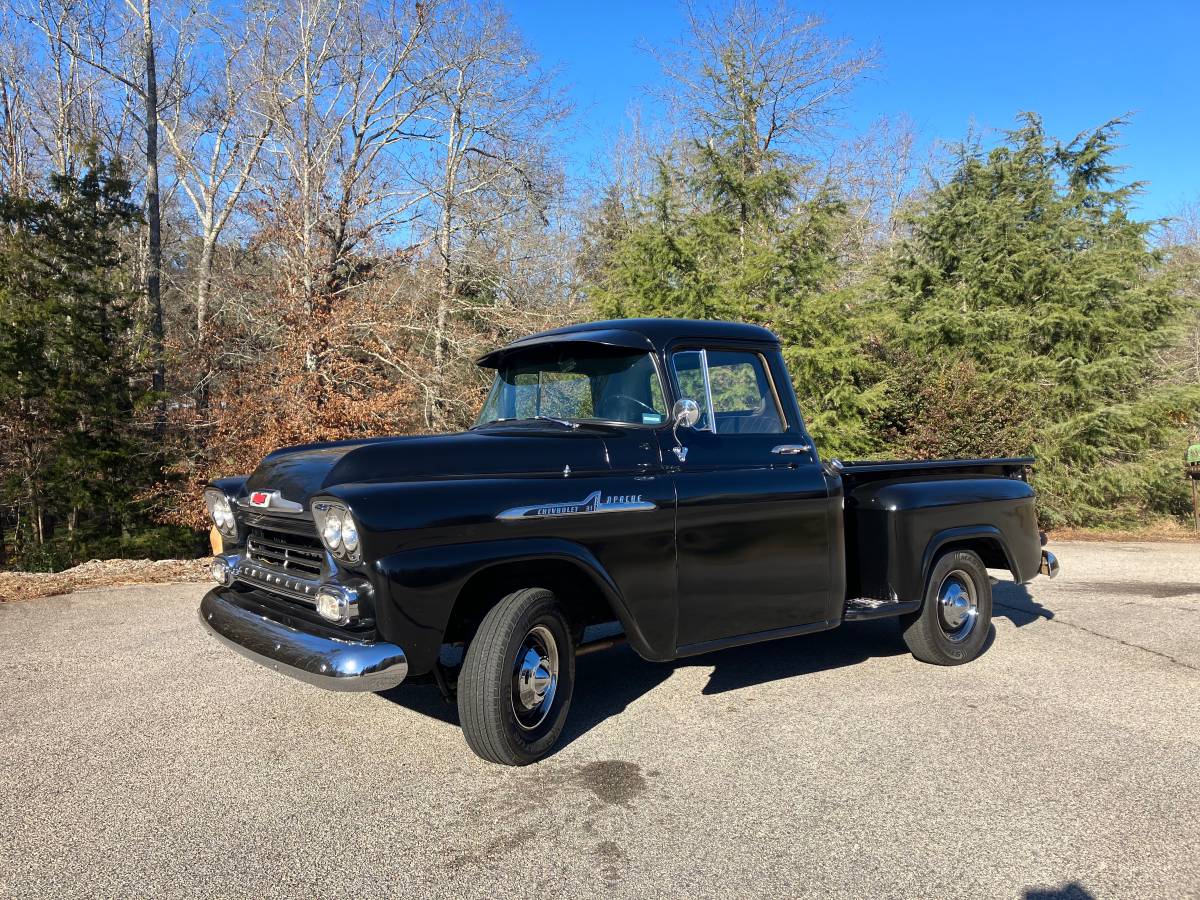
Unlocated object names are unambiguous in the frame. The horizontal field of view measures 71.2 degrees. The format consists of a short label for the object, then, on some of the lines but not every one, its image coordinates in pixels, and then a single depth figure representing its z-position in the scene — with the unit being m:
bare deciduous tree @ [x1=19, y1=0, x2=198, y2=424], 16.53
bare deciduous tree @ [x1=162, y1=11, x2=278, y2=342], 20.59
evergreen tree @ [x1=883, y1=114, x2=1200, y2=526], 14.59
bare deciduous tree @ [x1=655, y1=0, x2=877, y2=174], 15.40
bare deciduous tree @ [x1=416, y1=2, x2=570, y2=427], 20.08
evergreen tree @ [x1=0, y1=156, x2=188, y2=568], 13.13
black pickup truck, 3.33
